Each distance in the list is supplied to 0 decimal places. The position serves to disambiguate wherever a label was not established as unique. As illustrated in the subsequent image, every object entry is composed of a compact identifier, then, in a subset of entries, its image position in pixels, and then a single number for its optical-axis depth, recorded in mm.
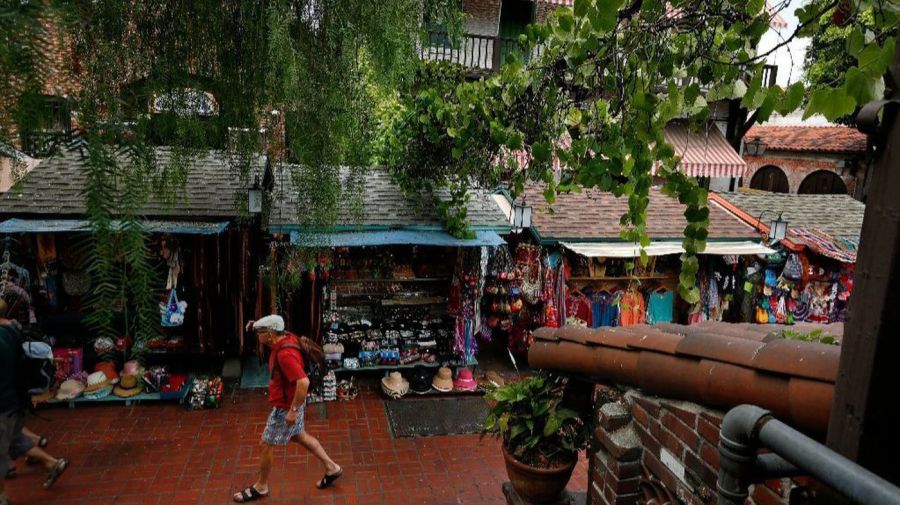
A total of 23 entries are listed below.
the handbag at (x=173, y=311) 6910
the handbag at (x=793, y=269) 8781
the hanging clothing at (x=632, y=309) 8695
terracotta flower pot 3215
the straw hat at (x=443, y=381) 7672
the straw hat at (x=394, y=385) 7469
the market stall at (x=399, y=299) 7371
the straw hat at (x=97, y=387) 6719
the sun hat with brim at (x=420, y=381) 7656
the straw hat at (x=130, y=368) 6664
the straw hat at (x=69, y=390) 6605
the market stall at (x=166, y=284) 6383
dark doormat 6762
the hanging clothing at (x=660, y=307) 8938
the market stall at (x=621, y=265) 8125
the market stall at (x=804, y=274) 8789
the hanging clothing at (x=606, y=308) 8711
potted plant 3223
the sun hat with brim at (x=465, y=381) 7782
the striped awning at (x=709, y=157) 11023
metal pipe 830
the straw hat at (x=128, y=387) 6816
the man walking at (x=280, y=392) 4953
